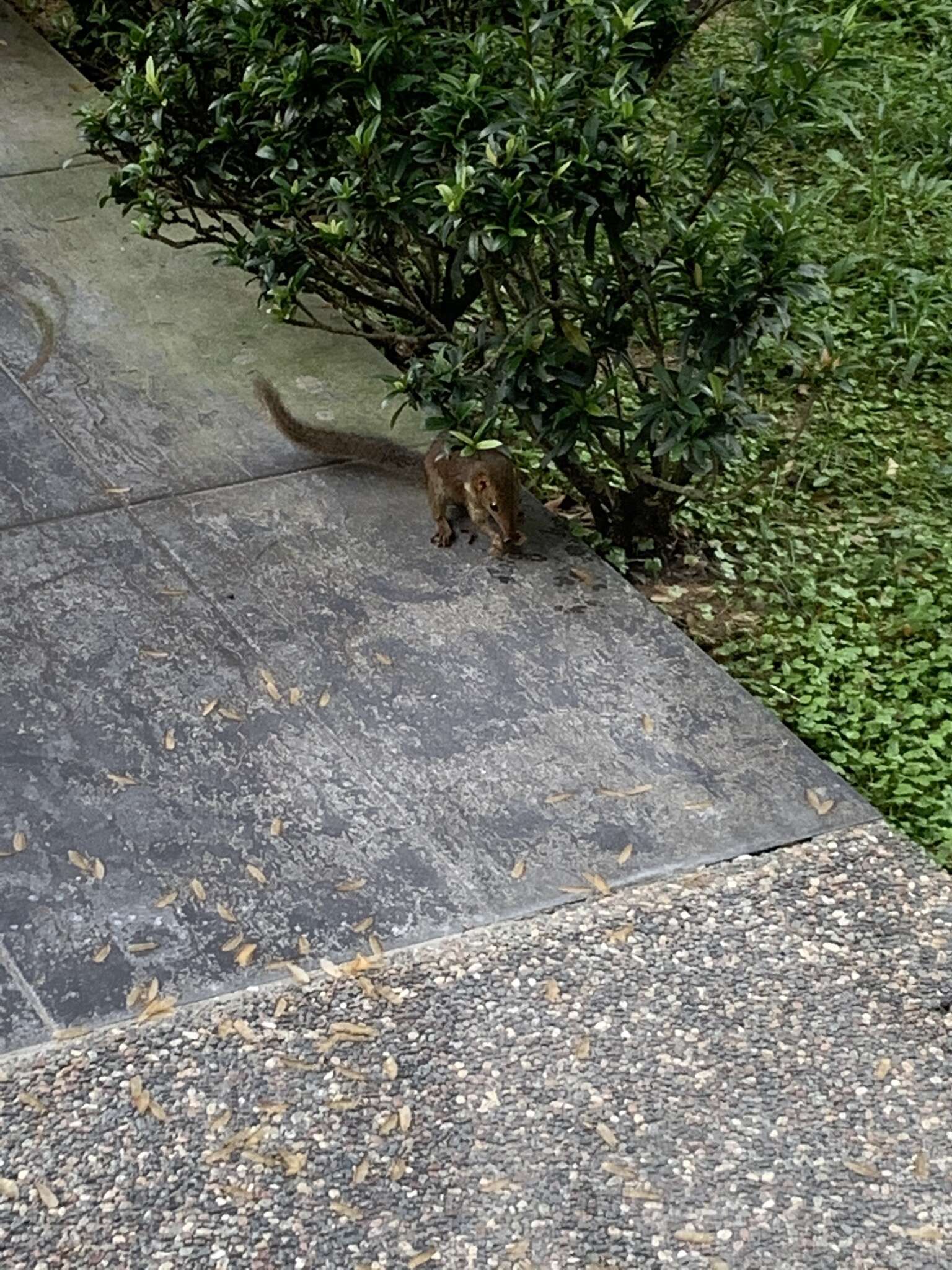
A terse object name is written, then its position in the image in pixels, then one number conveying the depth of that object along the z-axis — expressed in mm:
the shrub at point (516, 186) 4121
